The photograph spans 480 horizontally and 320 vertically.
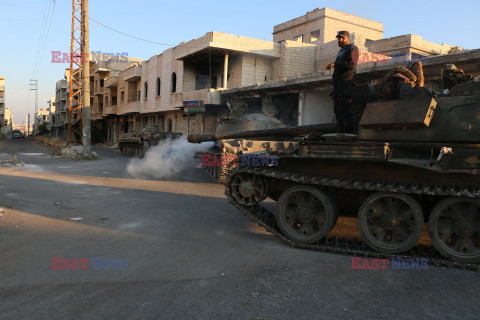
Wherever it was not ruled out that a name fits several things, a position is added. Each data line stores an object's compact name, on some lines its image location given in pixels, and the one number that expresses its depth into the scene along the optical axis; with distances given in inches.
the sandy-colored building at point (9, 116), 4914.9
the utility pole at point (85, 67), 844.6
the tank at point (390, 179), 180.7
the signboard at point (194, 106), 972.2
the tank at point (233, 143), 438.9
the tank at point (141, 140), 835.4
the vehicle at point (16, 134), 2864.2
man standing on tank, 233.3
